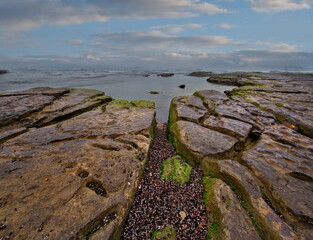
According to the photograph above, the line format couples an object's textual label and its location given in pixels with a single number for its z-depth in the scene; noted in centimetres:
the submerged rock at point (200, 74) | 5125
